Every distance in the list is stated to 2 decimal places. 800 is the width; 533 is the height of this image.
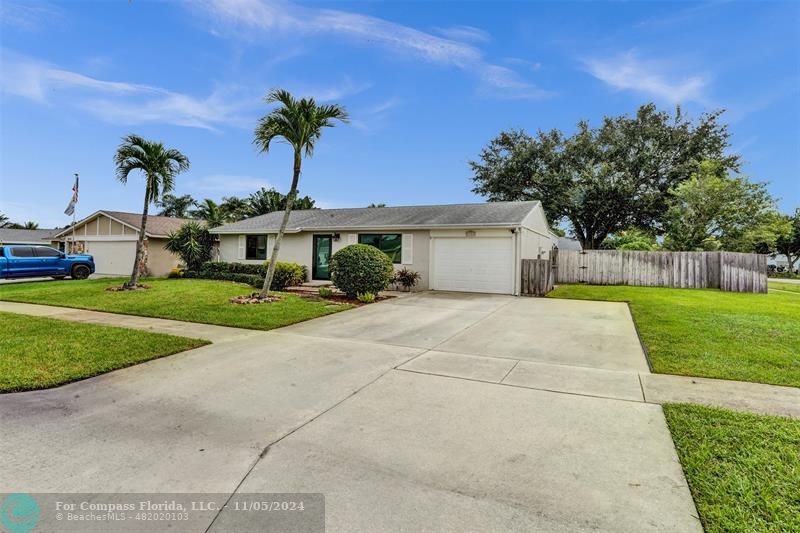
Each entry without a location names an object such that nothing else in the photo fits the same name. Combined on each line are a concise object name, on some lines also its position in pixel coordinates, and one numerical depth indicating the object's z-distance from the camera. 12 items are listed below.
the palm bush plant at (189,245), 18.45
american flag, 21.87
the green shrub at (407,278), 14.55
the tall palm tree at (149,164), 13.23
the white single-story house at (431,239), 14.00
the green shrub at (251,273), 14.20
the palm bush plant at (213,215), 21.00
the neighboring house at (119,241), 21.31
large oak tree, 26.42
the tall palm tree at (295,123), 10.73
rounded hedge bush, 11.55
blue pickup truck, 16.89
